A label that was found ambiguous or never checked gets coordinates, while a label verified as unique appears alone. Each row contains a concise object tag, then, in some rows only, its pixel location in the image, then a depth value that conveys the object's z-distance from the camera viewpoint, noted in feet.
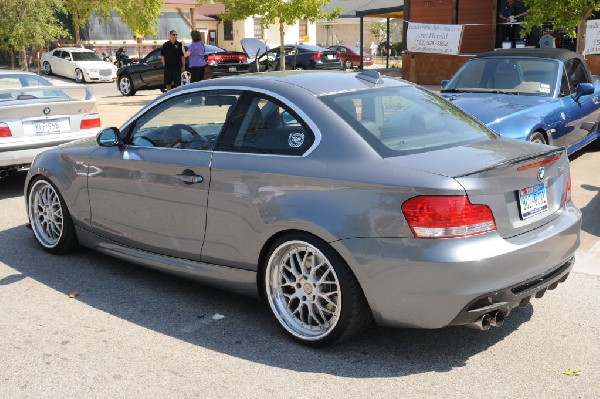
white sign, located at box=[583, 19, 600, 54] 53.93
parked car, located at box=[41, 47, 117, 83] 106.93
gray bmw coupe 12.48
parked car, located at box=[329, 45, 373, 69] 131.95
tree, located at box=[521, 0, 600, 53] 45.27
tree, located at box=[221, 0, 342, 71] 79.82
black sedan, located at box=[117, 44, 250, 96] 81.82
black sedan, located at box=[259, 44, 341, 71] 101.35
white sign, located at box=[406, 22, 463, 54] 65.00
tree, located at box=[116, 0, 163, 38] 133.39
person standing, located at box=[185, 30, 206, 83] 58.03
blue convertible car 26.50
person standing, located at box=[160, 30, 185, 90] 56.34
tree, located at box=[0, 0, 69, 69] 104.17
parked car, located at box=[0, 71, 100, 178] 27.96
